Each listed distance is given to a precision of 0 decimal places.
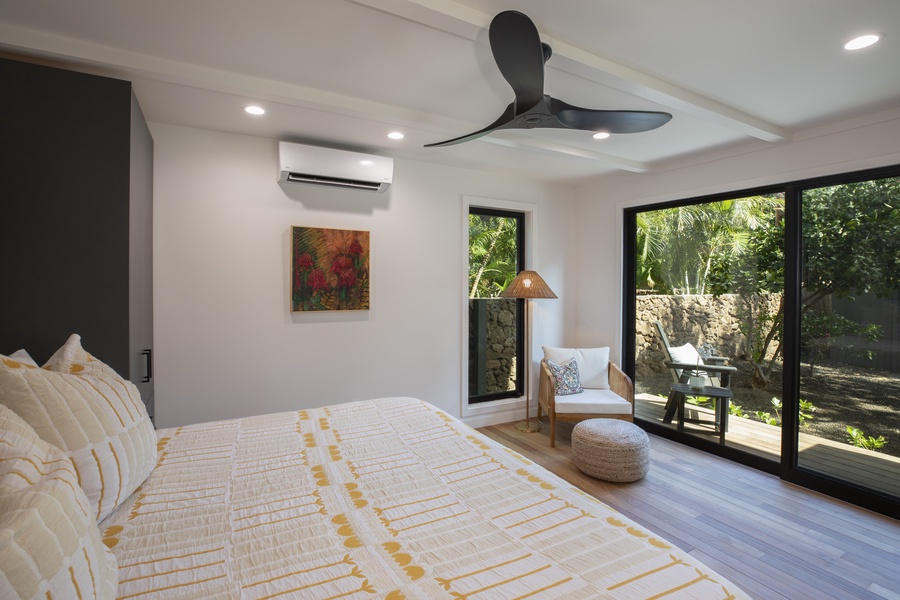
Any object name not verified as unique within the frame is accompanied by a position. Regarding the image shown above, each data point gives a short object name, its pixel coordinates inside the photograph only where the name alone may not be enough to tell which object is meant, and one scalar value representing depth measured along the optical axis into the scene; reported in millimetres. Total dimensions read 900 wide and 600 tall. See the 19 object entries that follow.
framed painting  3414
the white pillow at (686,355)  4008
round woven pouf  3135
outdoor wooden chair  3838
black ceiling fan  1562
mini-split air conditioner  3184
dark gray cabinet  1896
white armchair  3775
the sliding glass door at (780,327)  2893
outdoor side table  3793
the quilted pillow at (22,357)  1568
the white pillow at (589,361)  4203
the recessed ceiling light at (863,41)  1923
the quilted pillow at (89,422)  1221
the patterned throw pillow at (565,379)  3971
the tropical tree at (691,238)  3639
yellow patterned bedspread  1034
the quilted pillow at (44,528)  704
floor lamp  4164
